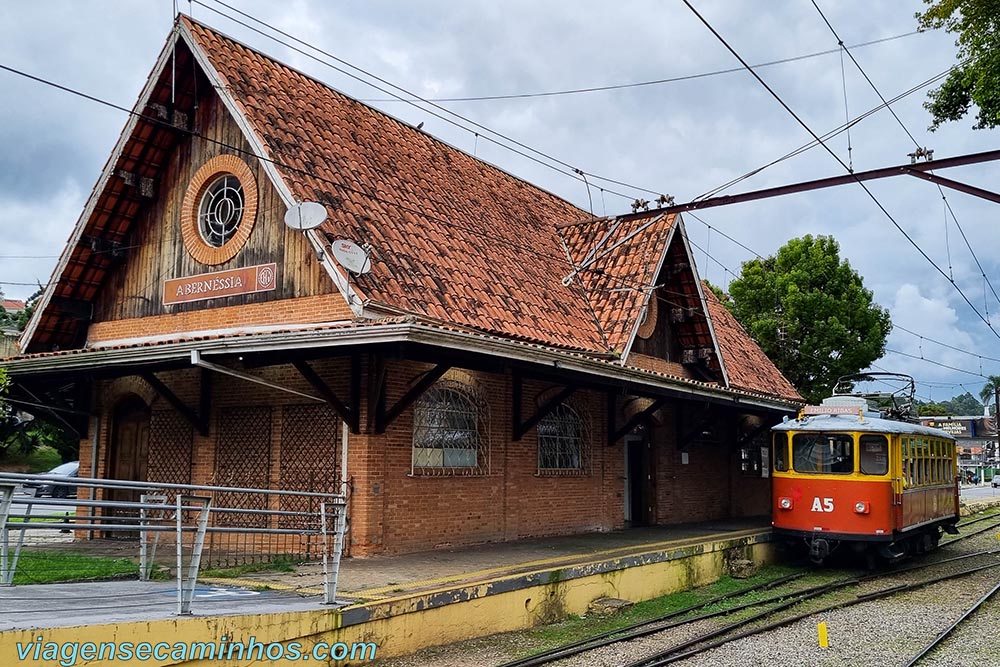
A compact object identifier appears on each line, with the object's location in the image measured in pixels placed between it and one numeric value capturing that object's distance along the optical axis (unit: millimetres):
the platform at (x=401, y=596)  6711
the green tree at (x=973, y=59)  14008
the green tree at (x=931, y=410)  71788
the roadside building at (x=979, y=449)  78750
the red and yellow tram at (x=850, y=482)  15422
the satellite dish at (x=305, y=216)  11891
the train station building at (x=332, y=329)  12047
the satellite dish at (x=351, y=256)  11703
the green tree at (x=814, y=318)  32938
